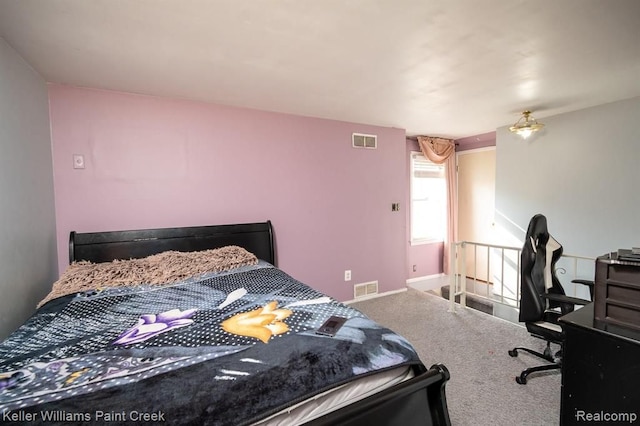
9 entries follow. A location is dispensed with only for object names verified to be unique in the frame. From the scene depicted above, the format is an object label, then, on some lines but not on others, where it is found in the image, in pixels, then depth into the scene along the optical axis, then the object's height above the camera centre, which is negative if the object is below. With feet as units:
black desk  3.80 -2.51
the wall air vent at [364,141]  11.66 +2.46
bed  2.69 -1.86
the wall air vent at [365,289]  11.75 -3.75
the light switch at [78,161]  7.48 +1.18
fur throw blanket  6.13 -1.58
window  15.20 -0.13
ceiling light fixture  10.21 +2.50
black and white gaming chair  6.26 -2.24
